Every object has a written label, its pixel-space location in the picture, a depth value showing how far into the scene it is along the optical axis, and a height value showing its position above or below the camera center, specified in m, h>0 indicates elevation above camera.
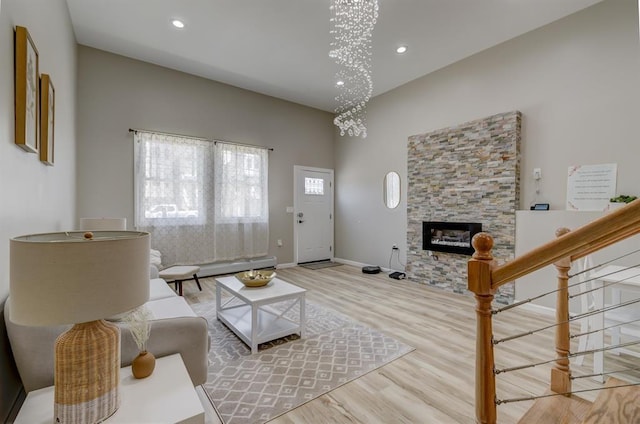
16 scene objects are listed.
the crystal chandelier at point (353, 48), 3.06 +2.15
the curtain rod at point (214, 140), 4.32 +1.16
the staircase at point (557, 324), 0.87 -0.48
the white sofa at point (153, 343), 1.17 -0.66
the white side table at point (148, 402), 1.04 -0.75
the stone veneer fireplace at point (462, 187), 3.72 +0.31
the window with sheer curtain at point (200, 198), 4.44 +0.18
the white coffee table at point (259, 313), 2.49 -1.12
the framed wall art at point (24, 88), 1.42 +0.61
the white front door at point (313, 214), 6.14 -0.12
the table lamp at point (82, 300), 0.79 -0.26
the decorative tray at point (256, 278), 2.78 -0.68
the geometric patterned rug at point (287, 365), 1.85 -1.22
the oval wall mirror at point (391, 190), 5.34 +0.35
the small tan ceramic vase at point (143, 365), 1.27 -0.69
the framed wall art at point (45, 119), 1.95 +0.61
